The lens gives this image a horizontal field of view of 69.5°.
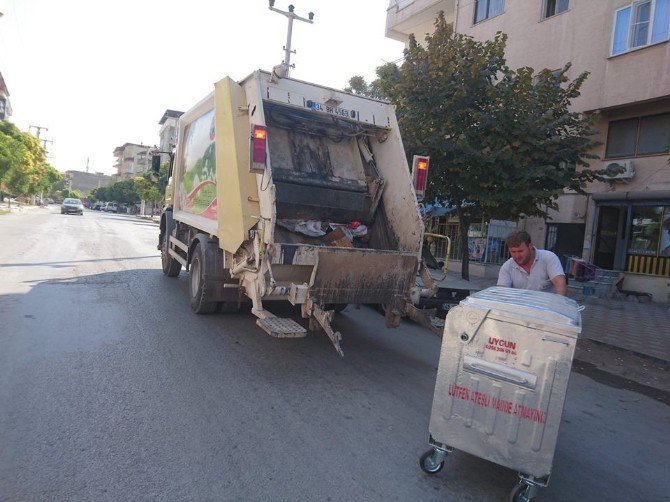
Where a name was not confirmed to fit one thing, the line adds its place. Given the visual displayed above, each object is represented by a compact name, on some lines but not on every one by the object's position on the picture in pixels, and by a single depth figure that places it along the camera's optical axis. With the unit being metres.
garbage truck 4.98
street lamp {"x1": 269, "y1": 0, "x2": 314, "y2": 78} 19.39
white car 40.75
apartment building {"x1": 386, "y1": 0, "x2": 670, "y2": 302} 12.96
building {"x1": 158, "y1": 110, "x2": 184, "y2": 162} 77.63
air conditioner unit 13.32
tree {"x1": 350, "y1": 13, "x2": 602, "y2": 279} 8.70
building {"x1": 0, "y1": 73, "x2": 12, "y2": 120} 58.38
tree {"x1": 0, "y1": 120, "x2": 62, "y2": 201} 28.97
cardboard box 5.87
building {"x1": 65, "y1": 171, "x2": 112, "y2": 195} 144.50
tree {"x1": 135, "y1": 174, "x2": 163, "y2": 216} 45.97
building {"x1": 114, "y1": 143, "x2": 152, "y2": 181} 105.94
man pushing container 3.93
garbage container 2.65
